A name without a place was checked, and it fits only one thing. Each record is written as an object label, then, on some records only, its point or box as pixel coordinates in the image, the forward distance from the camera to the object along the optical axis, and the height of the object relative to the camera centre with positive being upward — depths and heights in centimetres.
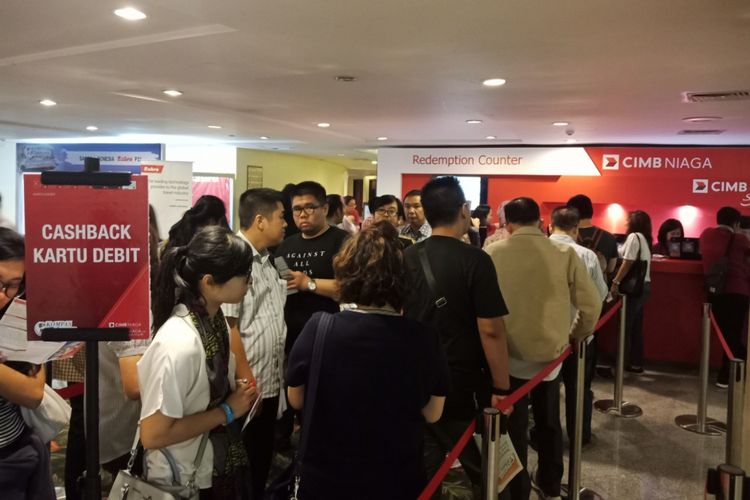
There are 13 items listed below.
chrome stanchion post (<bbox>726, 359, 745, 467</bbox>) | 287 -92
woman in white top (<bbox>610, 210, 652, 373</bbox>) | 507 -45
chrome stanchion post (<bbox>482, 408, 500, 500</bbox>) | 184 -71
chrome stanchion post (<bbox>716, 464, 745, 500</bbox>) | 148 -63
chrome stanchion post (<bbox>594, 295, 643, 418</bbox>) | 440 -134
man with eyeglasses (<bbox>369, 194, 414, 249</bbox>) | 505 +14
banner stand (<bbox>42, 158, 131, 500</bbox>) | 123 -27
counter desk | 568 -84
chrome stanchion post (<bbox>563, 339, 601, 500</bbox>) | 295 -108
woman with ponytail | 153 -41
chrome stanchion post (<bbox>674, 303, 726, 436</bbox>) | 416 -114
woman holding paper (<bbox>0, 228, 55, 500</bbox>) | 158 -57
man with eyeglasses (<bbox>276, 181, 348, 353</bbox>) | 299 -16
